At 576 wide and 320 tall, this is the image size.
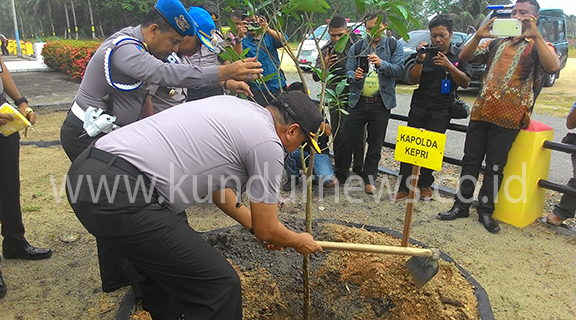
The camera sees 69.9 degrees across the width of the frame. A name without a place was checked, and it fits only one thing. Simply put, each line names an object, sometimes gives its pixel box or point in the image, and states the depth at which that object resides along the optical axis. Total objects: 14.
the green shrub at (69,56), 12.32
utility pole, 21.66
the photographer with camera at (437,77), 3.72
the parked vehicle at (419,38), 11.58
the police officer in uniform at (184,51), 2.54
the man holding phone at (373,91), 4.05
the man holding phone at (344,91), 4.12
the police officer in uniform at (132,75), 2.16
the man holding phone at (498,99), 3.16
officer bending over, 1.64
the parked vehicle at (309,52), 13.24
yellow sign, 2.58
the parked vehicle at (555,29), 11.65
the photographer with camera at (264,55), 4.01
